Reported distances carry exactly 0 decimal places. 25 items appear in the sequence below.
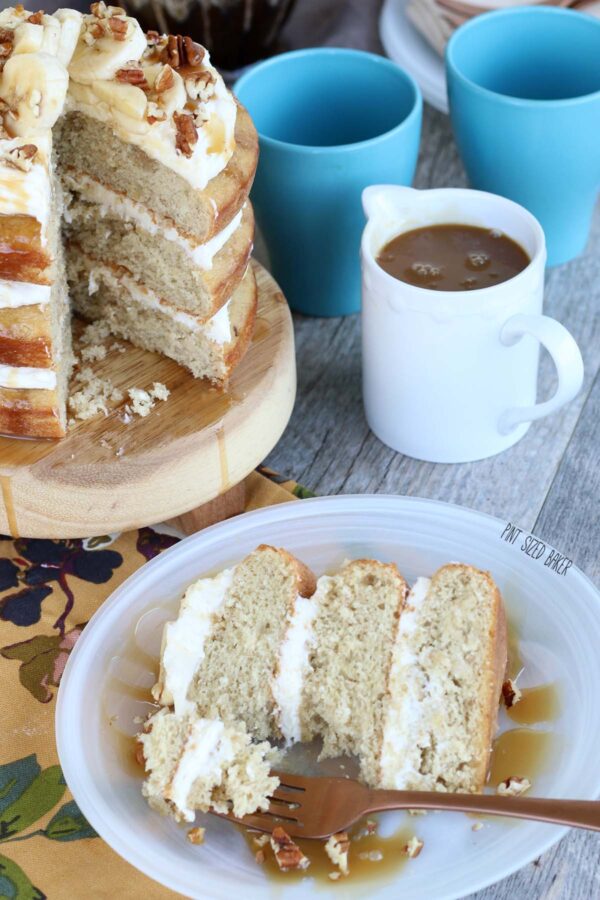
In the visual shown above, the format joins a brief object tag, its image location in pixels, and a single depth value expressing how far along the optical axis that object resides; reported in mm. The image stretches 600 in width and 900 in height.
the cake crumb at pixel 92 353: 838
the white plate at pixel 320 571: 670
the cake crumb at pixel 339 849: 676
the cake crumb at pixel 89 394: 805
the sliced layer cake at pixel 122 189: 752
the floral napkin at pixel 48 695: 693
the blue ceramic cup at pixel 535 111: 871
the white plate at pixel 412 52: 995
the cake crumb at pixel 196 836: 684
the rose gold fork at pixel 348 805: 659
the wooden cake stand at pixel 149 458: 776
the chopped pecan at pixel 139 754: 707
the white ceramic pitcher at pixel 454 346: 790
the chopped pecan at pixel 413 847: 676
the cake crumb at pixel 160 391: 811
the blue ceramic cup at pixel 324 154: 860
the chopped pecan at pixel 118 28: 778
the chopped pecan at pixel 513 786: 689
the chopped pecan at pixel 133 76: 774
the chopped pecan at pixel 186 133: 763
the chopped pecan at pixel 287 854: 675
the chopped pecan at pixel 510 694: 720
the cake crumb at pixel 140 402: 803
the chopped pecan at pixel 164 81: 771
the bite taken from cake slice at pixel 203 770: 686
